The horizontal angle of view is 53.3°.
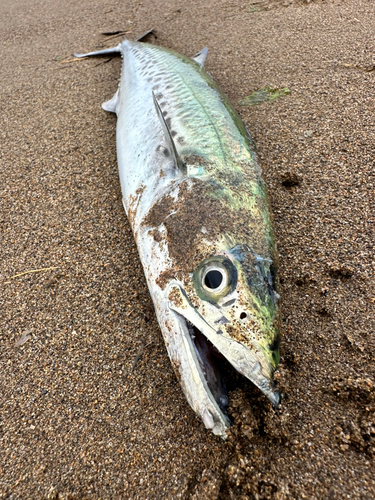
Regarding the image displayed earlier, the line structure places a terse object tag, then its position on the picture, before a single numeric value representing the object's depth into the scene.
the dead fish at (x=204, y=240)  0.16
